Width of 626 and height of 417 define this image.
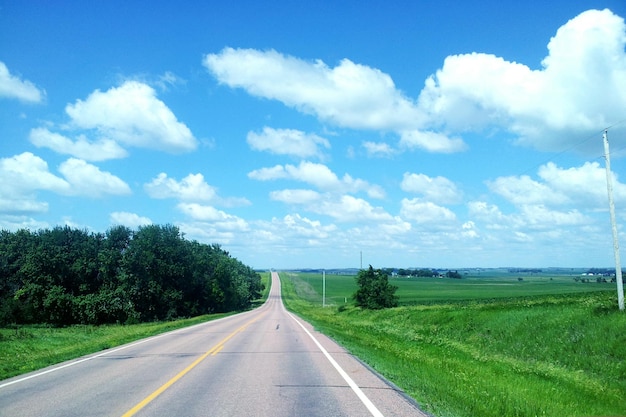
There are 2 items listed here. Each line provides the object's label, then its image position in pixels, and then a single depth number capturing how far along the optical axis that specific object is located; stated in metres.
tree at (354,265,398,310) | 64.88
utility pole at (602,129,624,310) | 21.02
